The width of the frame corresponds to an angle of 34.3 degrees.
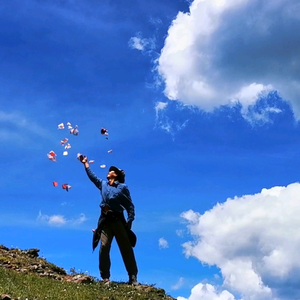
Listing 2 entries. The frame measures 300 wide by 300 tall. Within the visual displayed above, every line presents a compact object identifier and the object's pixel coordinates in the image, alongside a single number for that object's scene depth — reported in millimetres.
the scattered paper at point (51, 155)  17970
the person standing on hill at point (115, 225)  16391
